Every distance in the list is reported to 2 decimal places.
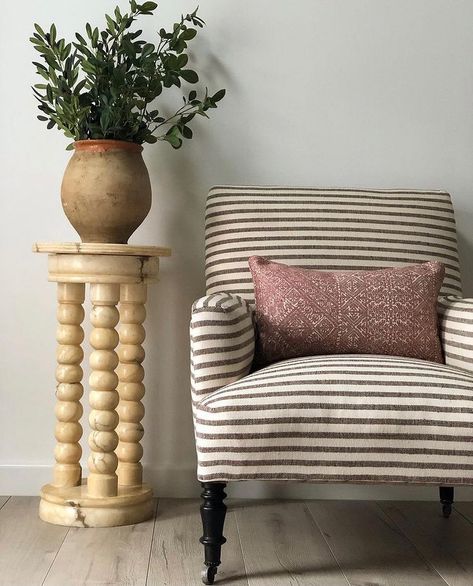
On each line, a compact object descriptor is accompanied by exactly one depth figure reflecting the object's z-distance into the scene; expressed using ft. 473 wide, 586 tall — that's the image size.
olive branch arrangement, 7.29
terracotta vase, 7.27
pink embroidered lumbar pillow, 6.61
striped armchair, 5.42
